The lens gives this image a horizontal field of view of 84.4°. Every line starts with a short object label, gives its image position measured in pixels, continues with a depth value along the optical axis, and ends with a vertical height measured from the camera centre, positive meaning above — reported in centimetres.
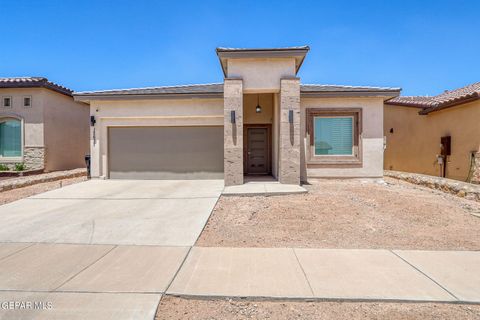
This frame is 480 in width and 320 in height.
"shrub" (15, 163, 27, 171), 1400 -67
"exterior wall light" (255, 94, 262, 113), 1240 +220
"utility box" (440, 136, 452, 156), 1281 +43
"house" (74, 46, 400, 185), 1107 +129
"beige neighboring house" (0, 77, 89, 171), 1414 +173
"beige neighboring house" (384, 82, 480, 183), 1153 +107
